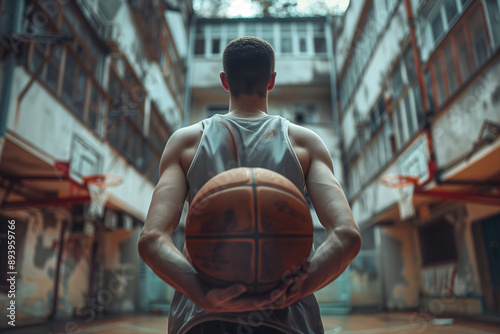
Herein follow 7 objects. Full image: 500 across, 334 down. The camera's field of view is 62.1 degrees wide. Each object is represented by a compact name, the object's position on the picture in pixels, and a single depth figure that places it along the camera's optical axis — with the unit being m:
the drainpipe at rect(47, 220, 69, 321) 10.33
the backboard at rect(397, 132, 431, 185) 9.14
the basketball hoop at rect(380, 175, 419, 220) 8.99
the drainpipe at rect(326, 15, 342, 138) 18.45
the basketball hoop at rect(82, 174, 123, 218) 8.36
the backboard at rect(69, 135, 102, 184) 8.33
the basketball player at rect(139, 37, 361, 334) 1.19
